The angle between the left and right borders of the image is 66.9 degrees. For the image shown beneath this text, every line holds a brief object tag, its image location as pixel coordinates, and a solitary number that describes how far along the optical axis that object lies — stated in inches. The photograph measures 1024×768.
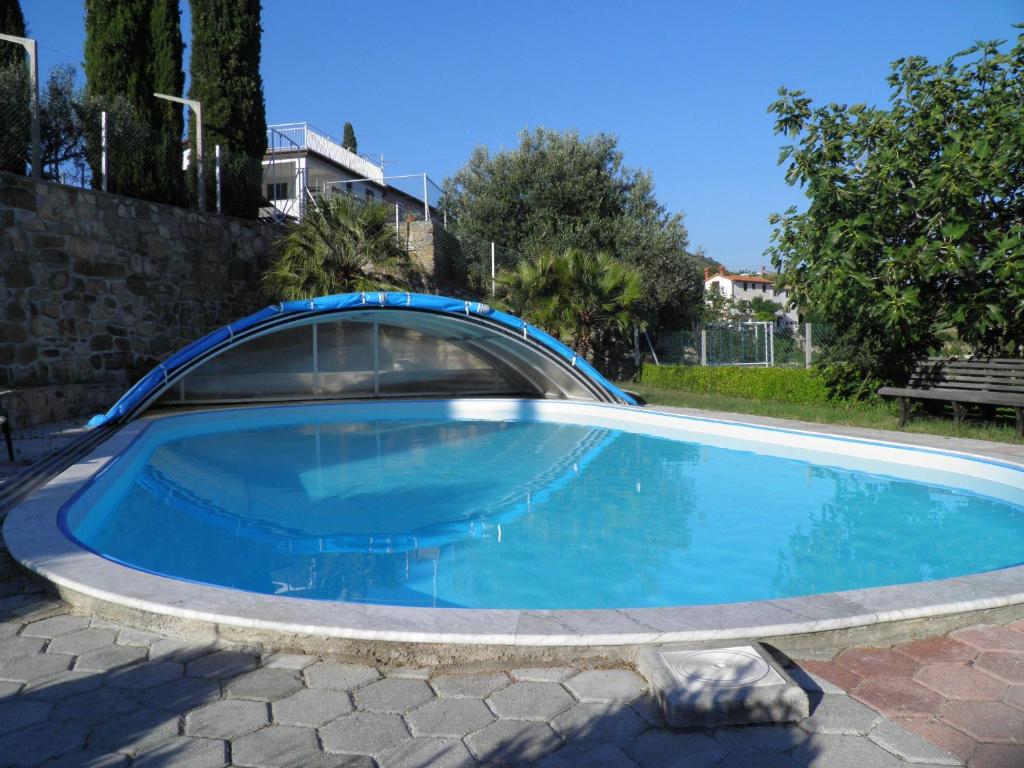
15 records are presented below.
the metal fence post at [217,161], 591.8
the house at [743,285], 2989.7
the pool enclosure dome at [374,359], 457.4
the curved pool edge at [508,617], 116.1
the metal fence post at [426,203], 783.1
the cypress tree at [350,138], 1811.3
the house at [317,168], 820.6
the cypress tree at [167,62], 622.0
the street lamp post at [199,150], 578.6
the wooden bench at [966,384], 350.3
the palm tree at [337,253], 579.5
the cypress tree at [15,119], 430.0
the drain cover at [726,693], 96.7
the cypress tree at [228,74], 676.1
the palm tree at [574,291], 645.3
